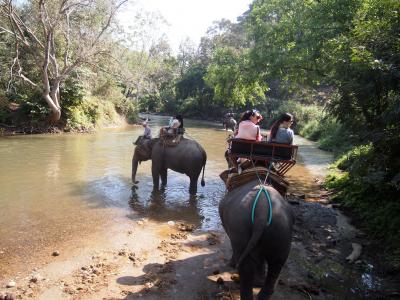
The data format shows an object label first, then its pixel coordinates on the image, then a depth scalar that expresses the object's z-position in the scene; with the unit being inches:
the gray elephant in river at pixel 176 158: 366.6
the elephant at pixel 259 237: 150.9
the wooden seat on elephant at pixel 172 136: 375.2
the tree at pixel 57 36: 864.7
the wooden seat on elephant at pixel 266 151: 221.6
